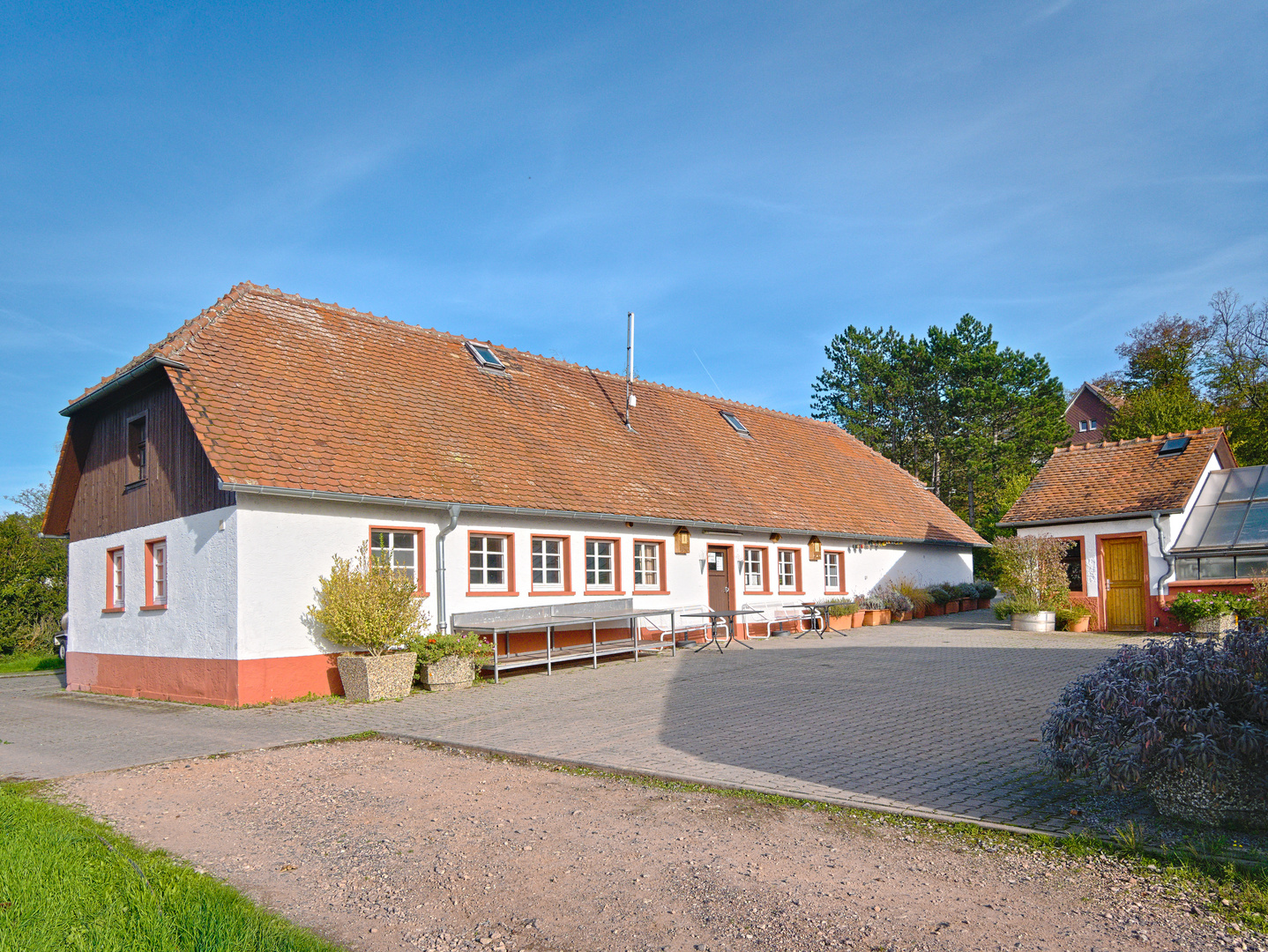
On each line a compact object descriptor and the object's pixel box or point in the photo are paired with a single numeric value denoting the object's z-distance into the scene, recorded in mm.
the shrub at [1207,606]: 17969
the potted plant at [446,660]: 13258
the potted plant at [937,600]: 26516
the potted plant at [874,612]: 23562
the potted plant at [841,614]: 22531
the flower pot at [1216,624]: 17797
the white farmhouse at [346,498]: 12906
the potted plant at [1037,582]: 20859
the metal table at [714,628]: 18389
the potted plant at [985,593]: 30016
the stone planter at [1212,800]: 5227
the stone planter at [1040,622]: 20688
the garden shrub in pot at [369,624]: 12664
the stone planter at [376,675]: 12609
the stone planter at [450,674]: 13242
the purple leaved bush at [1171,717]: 5215
